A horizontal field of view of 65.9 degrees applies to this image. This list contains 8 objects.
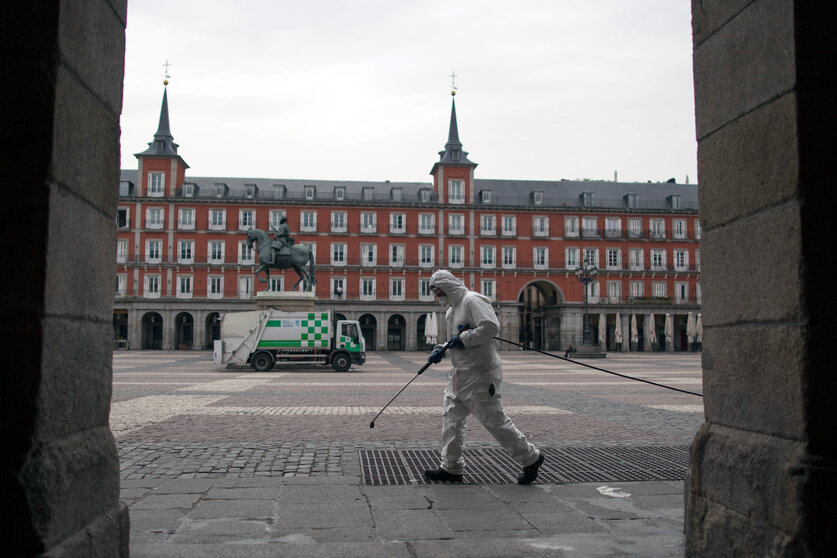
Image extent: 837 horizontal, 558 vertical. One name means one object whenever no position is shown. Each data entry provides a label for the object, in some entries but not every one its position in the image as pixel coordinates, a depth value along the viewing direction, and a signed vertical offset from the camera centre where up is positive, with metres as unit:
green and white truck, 23.81 -0.66
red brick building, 55.44 +6.42
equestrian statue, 28.03 +3.15
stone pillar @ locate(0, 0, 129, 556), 2.40 +0.16
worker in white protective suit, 5.29 -0.60
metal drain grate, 5.54 -1.32
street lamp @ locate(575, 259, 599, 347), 39.09 +3.04
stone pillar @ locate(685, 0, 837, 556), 2.65 +0.19
